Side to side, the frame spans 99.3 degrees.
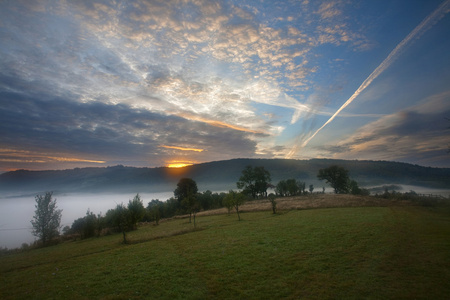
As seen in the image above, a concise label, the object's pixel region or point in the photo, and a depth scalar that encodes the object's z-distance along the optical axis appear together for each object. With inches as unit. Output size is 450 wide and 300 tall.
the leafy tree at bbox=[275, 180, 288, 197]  3801.7
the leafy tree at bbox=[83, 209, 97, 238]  1801.2
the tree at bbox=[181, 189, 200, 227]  1813.5
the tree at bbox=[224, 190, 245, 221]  1763.0
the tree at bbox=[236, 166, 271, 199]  3607.3
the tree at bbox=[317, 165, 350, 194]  3508.9
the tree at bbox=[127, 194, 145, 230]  1320.4
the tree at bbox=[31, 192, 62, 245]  1997.2
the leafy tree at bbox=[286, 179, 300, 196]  3644.2
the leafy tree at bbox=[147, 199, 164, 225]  2034.8
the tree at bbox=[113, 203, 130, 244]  1267.2
